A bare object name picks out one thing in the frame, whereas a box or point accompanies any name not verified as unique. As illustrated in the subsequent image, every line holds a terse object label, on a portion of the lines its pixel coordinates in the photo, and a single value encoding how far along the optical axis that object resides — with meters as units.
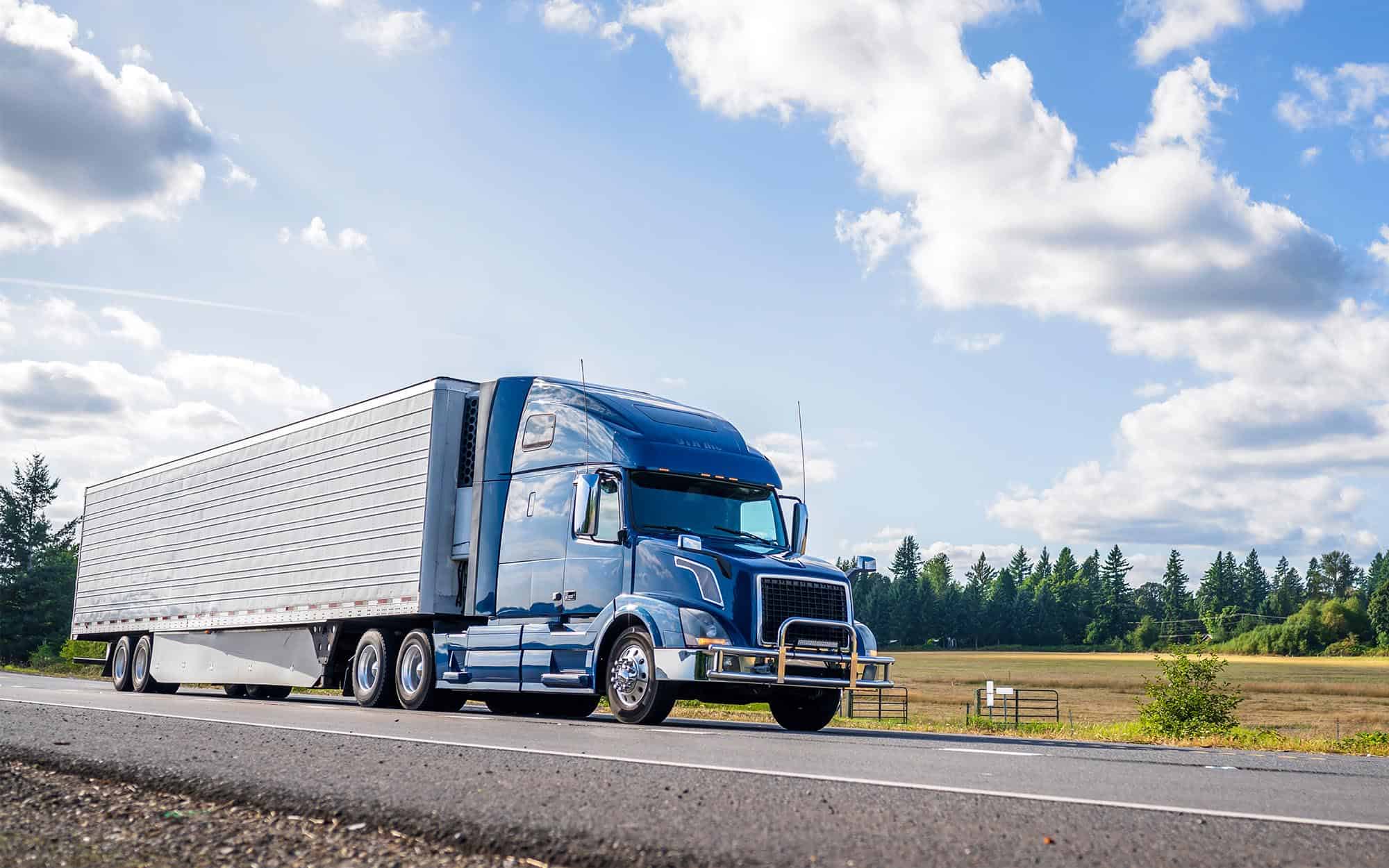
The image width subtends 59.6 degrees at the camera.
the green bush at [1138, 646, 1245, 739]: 26.56
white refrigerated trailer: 16.38
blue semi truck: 12.88
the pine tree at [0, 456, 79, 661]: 71.50
